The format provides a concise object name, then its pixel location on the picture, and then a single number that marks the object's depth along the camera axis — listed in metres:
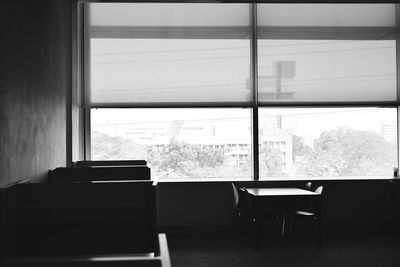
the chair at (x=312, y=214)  6.03
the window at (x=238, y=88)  7.20
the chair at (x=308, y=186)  6.78
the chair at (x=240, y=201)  6.36
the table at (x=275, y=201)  6.00
